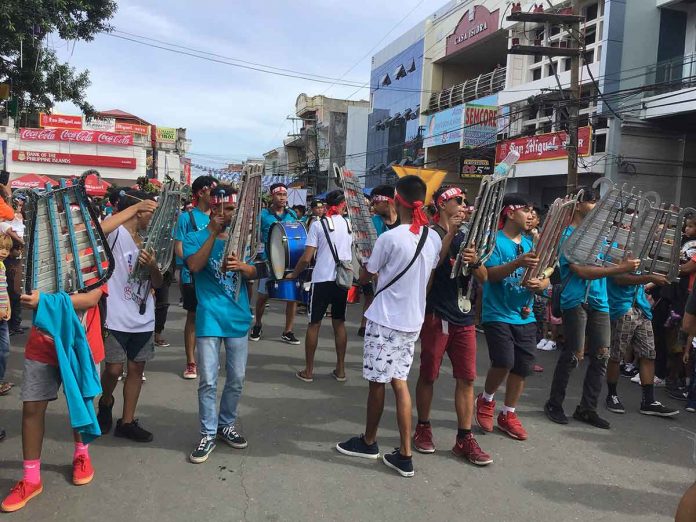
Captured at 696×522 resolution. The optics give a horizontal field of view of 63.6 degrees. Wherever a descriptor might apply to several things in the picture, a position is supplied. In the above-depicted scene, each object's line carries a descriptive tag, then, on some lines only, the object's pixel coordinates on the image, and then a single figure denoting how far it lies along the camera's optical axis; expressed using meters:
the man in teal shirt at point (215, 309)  3.69
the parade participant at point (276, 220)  7.06
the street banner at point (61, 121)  45.97
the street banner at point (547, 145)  15.85
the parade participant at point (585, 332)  4.77
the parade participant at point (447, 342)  3.96
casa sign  20.75
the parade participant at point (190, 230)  4.69
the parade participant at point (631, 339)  5.19
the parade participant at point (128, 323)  3.91
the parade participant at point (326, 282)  5.68
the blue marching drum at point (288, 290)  6.48
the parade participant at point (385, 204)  4.48
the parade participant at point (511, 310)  4.28
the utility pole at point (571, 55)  12.43
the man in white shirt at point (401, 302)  3.65
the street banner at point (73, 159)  37.94
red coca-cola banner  38.12
